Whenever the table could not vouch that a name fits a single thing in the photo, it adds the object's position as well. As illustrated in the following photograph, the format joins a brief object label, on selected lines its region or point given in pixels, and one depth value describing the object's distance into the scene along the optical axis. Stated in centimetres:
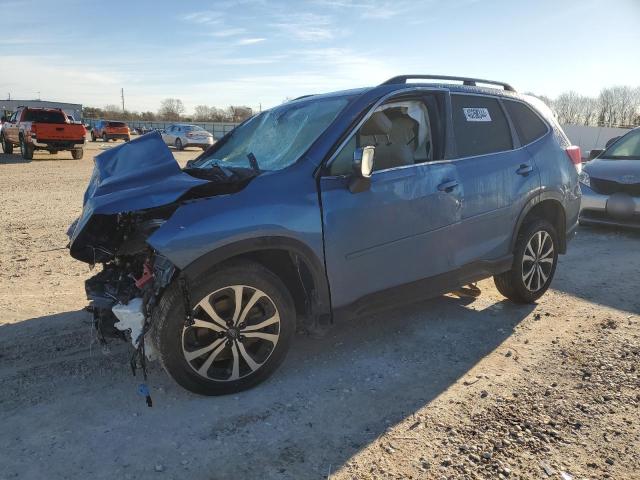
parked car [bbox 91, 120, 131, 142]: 3891
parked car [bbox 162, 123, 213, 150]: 3058
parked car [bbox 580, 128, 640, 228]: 786
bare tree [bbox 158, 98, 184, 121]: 9375
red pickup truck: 1947
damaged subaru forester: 311
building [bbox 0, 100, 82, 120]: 7820
